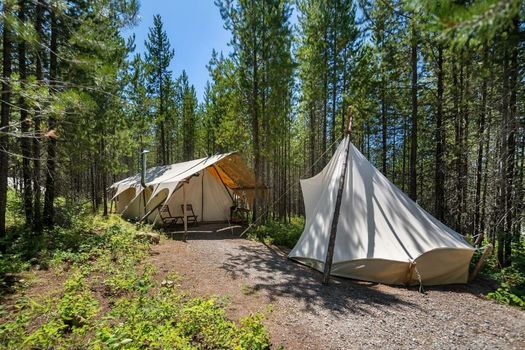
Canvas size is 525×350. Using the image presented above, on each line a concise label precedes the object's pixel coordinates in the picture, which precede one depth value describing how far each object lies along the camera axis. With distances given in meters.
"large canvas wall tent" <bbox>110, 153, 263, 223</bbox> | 11.27
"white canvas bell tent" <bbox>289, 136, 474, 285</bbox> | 5.66
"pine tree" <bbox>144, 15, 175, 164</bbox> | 17.58
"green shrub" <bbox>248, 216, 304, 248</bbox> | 9.38
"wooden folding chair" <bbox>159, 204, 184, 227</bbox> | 11.07
